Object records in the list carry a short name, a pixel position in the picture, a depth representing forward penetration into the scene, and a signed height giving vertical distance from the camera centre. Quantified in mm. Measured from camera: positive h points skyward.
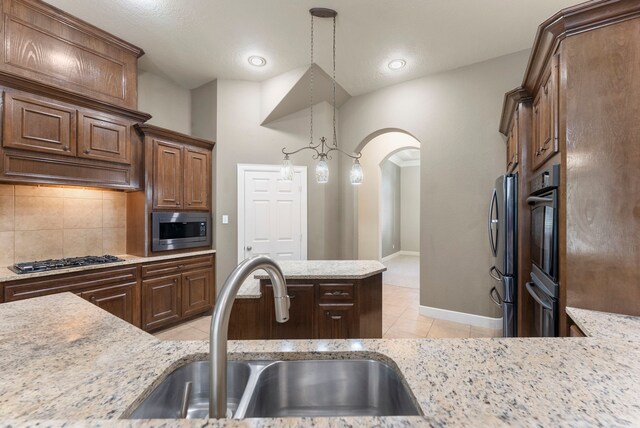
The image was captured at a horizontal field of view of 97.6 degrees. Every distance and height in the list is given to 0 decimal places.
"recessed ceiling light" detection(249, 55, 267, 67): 3312 +1893
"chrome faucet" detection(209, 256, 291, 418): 561 -259
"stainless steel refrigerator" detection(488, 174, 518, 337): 2320 -257
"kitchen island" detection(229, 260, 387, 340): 2197 -724
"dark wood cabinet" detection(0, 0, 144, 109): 2377 +1566
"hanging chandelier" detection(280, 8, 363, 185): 2404 +431
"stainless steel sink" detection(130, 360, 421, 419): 771 -486
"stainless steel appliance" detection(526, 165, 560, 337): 1439 -199
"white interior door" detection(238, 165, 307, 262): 3875 +54
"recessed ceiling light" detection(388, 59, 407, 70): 3310 +1846
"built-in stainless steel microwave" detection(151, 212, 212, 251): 3199 -167
